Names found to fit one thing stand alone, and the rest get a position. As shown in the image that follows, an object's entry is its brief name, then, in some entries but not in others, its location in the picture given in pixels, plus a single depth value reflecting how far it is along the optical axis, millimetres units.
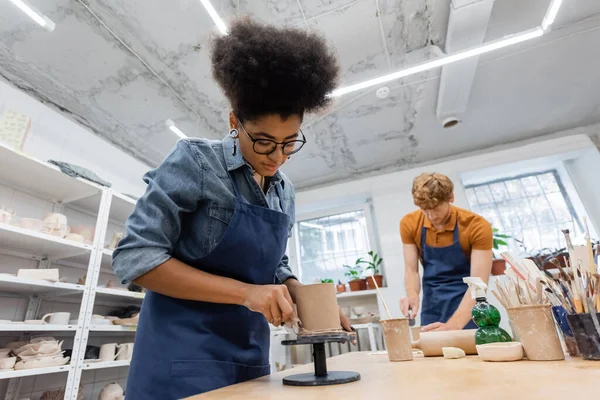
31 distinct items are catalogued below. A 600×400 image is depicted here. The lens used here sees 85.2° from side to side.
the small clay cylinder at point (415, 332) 1091
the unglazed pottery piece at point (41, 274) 1884
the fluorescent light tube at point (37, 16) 1720
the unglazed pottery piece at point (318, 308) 680
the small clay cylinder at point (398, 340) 908
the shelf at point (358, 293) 3752
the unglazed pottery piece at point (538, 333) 720
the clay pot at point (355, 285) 3846
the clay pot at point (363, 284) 3846
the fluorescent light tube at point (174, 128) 2909
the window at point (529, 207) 3803
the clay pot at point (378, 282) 3835
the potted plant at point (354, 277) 3848
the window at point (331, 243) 4510
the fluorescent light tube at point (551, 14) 1805
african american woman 653
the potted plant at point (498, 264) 3260
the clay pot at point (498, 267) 3260
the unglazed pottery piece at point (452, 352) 859
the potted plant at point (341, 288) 4004
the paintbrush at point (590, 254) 687
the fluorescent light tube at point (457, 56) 2037
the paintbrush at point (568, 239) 754
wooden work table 437
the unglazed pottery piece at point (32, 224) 1992
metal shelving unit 1944
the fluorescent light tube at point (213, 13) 1696
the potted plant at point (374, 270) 3850
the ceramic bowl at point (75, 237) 2200
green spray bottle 834
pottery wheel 597
